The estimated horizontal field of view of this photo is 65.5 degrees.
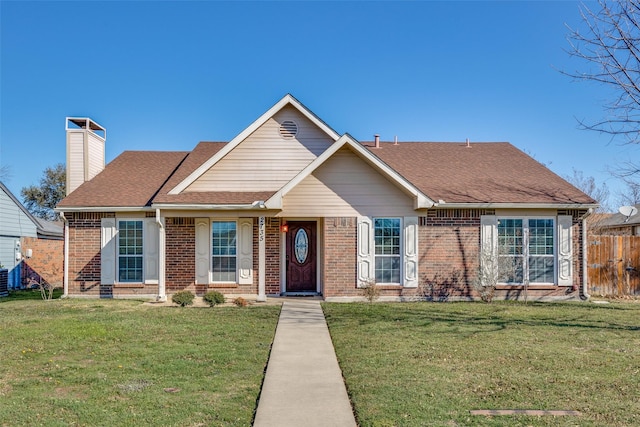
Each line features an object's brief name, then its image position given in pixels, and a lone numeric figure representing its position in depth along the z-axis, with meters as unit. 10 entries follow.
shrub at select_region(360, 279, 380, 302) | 14.01
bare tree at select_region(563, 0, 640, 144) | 8.38
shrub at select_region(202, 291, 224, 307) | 13.19
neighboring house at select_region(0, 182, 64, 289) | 21.17
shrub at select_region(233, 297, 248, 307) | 13.25
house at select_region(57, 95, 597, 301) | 14.42
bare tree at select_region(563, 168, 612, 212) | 30.56
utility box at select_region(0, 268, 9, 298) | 17.62
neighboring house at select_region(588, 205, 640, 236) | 32.41
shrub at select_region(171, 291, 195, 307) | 13.23
